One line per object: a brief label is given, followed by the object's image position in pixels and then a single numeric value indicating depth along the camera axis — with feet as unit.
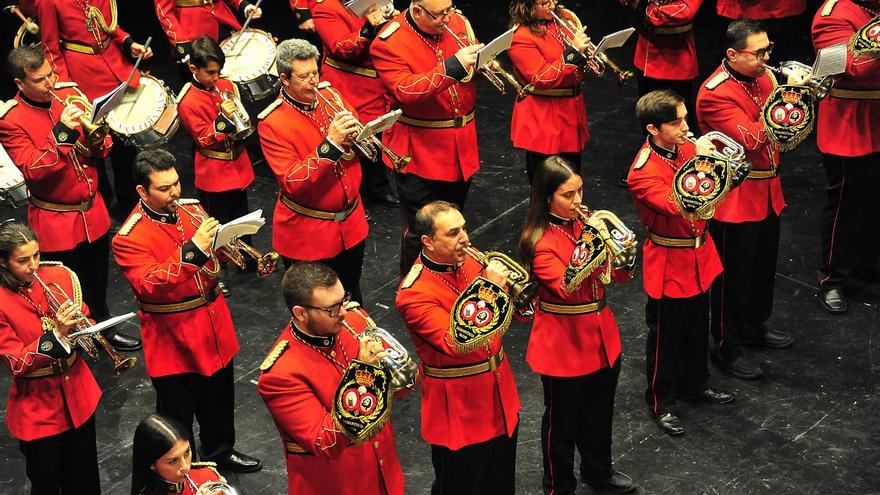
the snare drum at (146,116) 46.96
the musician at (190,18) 54.90
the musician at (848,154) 44.60
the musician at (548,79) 46.39
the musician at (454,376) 32.22
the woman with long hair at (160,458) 28.27
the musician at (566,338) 34.83
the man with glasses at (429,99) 43.14
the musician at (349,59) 50.29
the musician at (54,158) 42.24
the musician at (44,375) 34.32
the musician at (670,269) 38.01
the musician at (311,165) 39.78
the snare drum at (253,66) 49.93
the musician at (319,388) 28.99
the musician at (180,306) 35.73
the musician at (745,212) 40.63
